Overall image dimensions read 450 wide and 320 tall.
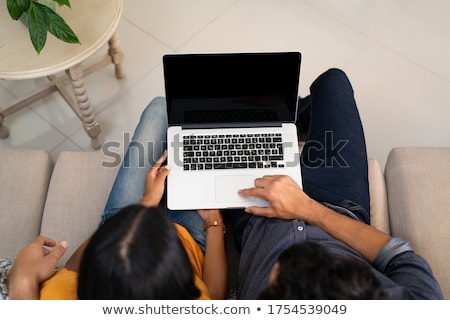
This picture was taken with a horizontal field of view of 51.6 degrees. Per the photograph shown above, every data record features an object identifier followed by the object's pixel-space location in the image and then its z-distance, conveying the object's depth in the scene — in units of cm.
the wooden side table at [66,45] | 133
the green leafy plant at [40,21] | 122
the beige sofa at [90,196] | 117
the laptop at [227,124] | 112
